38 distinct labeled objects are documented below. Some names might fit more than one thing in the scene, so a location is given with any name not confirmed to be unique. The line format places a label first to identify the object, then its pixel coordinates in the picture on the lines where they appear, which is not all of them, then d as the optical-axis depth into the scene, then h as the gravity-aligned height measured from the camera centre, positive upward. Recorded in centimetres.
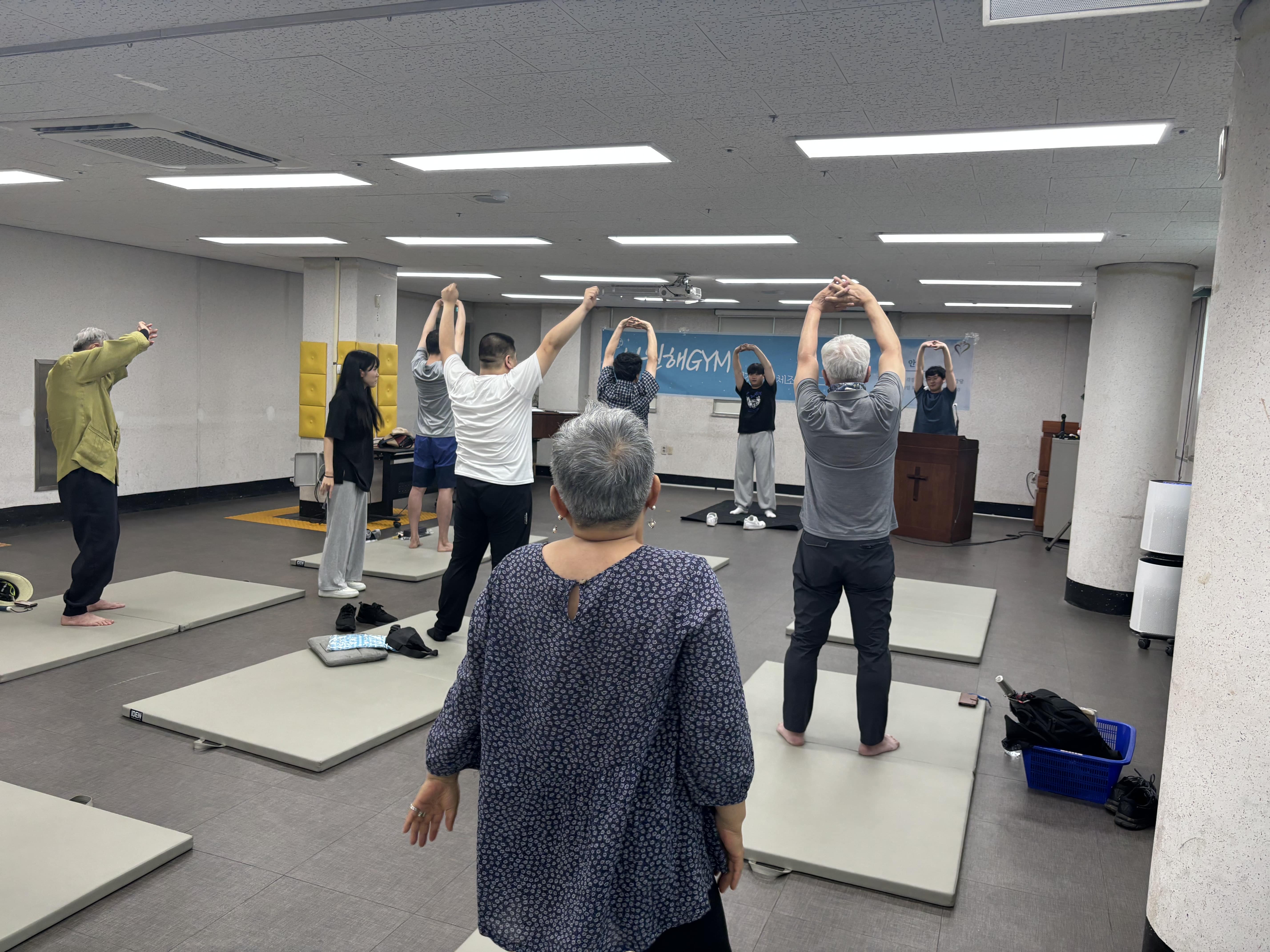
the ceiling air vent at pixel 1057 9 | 193 +90
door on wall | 770 -75
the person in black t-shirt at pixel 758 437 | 951 -44
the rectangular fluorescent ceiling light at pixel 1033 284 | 770 +113
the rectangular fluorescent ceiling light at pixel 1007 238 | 533 +108
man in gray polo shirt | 302 -36
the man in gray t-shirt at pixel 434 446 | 688 -53
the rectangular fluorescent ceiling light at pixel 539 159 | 396 +105
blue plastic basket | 317 -130
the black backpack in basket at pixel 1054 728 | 323 -115
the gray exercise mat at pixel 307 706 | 334 -139
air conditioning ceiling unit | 379 +101
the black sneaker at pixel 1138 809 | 304 -135
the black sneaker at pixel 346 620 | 477 -132
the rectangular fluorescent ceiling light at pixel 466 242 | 675 +109
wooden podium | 874 -79
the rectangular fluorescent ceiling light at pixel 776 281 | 842 +114
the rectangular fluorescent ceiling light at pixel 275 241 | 737 +110
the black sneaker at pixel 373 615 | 489 -132
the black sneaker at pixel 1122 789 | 314 -133
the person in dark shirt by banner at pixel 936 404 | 884 +3
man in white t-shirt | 405 -31
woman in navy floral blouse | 136 -54
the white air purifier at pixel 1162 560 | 515 -83
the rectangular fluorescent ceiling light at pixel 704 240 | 611 +109
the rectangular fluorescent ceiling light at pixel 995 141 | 325 +104
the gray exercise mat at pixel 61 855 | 226 -139
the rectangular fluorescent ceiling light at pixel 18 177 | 505 +105
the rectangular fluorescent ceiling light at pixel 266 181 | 478 +106
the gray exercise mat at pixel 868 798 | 265 -138
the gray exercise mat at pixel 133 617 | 419 -139
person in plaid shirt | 637 +5
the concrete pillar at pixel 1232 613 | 200 -44
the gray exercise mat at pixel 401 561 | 621 -136
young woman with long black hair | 523 -52
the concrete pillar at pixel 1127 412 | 603 +4
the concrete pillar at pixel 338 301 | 865 +73
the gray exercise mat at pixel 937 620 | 501 -135
